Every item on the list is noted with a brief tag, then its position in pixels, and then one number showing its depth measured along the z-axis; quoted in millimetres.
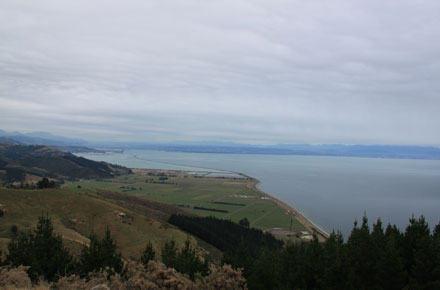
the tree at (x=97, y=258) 16783
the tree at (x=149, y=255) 21000
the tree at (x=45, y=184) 59031
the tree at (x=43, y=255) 16562
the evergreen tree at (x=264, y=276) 15727
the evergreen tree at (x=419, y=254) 14711
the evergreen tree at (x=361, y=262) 16141
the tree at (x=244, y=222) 62797
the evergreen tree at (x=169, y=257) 16984
